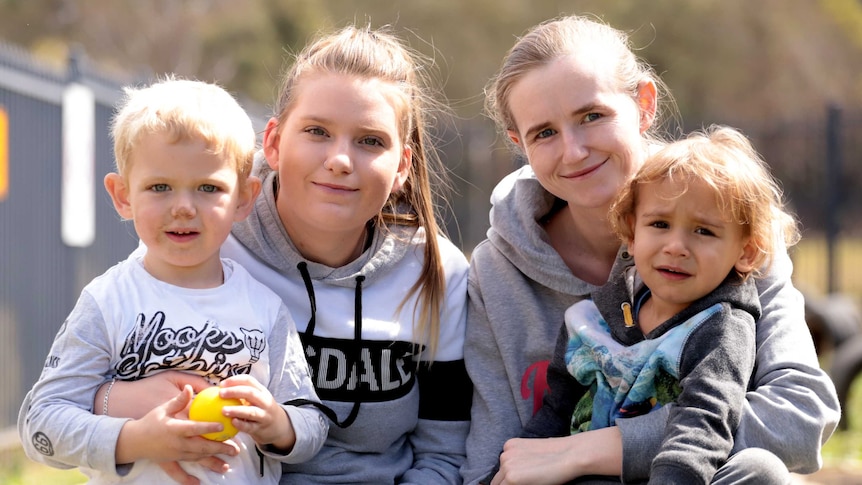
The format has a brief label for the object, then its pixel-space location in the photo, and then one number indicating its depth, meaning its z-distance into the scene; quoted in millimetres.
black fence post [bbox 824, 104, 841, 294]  12172
